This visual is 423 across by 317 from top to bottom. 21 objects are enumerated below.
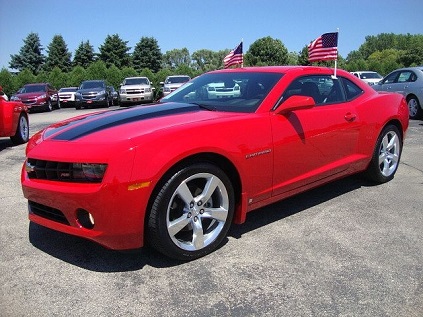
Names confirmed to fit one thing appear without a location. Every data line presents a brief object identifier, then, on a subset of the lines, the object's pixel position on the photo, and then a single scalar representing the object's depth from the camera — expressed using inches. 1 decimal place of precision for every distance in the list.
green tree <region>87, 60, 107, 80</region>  1310.3
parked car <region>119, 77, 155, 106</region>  869.8
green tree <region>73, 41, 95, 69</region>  2239.2
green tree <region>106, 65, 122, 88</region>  1330.0
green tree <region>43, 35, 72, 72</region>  2221.9
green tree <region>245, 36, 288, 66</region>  2871.6
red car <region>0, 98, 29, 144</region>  314.0
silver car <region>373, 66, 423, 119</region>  452.6
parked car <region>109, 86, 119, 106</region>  965.1
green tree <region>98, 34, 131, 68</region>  2230.6
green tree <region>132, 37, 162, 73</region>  2391.7
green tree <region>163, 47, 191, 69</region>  5172.2
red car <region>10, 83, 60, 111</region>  796.0
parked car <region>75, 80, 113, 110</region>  843.4
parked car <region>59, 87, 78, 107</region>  975.6
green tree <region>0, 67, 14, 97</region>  1230.3
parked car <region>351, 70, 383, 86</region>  942.9
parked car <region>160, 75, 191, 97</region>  878.2
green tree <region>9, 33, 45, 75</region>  2247.8
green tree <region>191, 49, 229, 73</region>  4709.6
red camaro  106.9
